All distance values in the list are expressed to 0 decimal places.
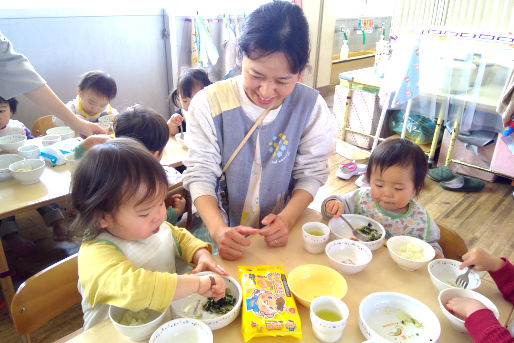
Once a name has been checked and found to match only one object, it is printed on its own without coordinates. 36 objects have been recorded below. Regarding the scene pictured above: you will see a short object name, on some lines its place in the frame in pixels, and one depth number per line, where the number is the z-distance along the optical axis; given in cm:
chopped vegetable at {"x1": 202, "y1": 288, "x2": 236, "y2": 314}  85
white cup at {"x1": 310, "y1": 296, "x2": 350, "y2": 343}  75
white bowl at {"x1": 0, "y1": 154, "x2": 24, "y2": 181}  168
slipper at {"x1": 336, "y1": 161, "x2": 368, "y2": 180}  351
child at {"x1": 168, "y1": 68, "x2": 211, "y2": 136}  236
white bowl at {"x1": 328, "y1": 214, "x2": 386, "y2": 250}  121
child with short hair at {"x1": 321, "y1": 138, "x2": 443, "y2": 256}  134
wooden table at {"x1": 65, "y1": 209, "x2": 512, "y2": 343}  79
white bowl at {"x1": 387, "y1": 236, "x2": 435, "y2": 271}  99
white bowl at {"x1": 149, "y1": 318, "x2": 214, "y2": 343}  74
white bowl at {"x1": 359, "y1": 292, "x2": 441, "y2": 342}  80
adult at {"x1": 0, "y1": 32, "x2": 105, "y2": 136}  181
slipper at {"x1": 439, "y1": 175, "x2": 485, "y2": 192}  330
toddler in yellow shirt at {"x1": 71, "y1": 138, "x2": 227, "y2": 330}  79
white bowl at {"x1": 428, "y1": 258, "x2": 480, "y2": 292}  97
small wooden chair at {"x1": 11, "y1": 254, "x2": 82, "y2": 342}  97
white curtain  416
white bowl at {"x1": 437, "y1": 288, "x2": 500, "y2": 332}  81
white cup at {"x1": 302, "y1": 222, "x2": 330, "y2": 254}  106
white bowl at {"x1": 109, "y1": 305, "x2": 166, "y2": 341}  74
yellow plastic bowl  92
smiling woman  105
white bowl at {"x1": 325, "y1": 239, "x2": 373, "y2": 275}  100
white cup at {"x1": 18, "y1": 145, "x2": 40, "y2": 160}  180
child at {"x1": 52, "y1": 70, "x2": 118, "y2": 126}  250
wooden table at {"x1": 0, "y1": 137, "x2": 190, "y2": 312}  148
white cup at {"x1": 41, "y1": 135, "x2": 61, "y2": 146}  203
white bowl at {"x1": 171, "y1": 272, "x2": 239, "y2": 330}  78
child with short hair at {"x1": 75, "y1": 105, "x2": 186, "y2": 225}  169
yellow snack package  78
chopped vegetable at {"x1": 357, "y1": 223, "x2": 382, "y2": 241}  117
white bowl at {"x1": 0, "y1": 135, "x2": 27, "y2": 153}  194
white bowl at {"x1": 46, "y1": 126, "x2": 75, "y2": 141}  224
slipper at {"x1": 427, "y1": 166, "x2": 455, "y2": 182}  346
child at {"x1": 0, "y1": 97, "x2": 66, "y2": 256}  219
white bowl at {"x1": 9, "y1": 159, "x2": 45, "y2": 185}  162
